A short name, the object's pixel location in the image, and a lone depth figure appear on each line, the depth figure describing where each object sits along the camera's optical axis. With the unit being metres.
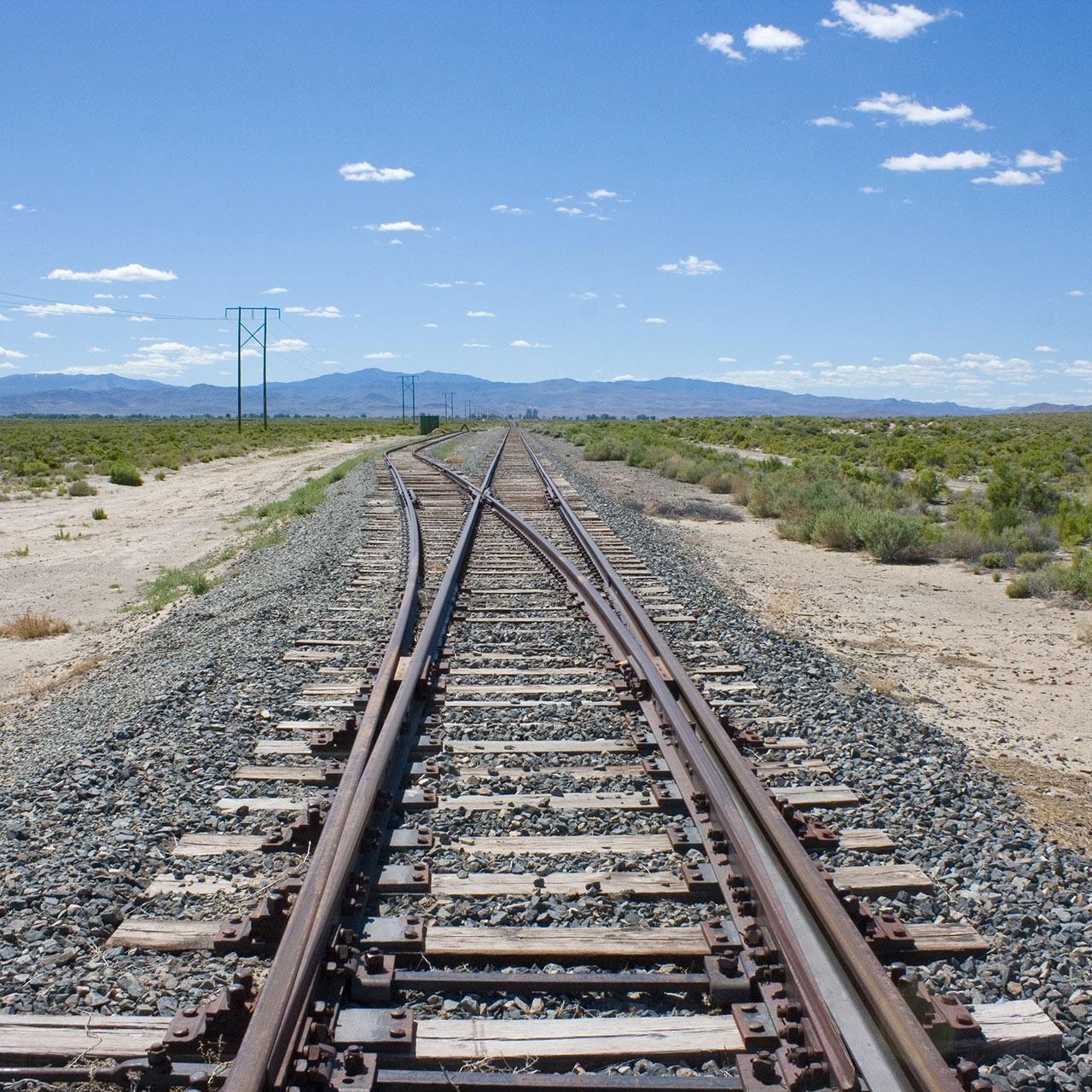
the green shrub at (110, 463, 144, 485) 36.00
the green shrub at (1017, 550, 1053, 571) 14.54
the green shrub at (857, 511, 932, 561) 15.38
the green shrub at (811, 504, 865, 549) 16.30
